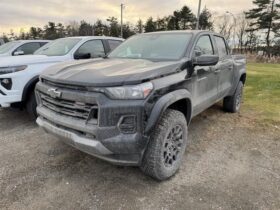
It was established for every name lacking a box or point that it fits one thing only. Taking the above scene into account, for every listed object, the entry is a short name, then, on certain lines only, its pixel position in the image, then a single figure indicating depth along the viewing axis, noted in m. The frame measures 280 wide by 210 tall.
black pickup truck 2.11
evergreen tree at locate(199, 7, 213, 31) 38.09
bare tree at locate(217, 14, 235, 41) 41.10
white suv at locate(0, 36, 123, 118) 3.75
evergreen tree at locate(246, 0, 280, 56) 30.66
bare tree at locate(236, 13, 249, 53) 38.99
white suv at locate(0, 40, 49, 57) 7.46
